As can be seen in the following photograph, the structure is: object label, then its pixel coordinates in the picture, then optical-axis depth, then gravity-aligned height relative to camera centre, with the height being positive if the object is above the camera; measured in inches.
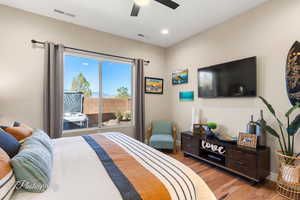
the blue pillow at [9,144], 46.2 -14.9
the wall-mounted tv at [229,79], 99.0 +16.2
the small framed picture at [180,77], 149.9 +25.4
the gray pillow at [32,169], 35.6 -18.5
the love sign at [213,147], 103.3 -35.5
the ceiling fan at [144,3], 76.8 +52.9
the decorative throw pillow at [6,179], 30.0 -17.7
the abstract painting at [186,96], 144.2 +4.4
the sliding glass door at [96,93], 127.1 +6.9
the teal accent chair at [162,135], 135.1 -36.4
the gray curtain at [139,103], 149.3 -3.1
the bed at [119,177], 34.9 -22.8
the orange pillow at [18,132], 61.5 -14.4
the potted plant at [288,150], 73.5 -27.9
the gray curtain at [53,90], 108.2 +7.4
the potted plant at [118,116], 150.8 -16.9
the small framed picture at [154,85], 161.3 +17.0
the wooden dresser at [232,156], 84.8 -38.3
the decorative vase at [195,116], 132.3 -14.7
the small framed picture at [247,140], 89.9 -25.7
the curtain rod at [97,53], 106.8 +43.5
